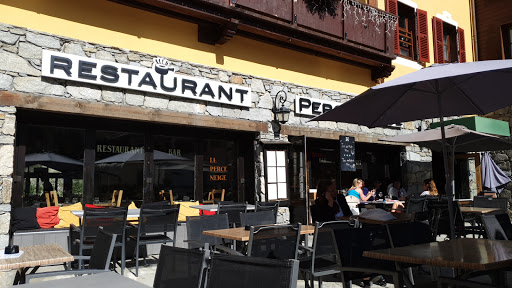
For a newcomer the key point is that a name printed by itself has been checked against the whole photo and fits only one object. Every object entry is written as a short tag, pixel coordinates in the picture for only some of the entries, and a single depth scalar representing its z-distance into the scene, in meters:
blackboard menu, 10.41
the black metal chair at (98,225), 5.29
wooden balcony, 7.88
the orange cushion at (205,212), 8.00
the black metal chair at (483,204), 7.57
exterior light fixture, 8.91
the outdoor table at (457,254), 2.48
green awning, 12.05
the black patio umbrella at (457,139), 7.54
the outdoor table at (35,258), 2.74
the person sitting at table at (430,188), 10.20
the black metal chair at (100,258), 2.77
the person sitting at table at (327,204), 5.70
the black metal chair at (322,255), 3.85
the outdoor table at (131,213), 5.79
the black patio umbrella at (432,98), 3.26
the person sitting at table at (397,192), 10.91
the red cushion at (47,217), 6.32
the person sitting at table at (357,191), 8.65
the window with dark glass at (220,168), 8.44
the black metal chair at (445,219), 6.60
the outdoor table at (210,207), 7.00
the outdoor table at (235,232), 4.12
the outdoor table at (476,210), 6.98
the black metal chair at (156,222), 5.85
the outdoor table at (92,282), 2.18
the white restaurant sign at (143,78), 6.40
